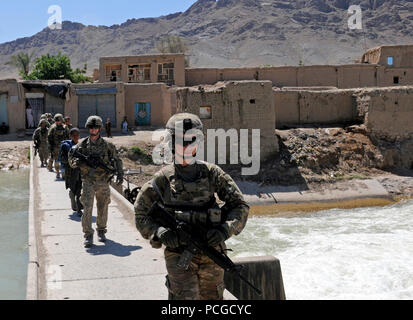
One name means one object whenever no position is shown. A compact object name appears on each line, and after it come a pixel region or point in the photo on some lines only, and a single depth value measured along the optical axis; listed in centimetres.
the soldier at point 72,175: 855
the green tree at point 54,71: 3406
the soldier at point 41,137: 1519
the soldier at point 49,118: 1799
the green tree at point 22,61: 4819
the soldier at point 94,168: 680
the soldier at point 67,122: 1423
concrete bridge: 530
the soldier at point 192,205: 376
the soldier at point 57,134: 1217
